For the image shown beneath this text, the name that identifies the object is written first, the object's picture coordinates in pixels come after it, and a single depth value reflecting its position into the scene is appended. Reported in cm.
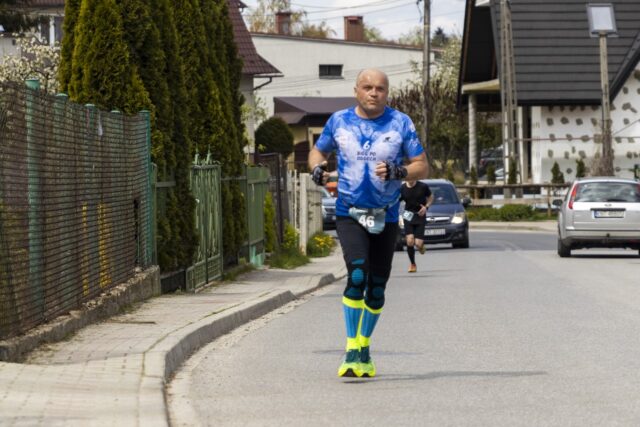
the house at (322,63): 9444
